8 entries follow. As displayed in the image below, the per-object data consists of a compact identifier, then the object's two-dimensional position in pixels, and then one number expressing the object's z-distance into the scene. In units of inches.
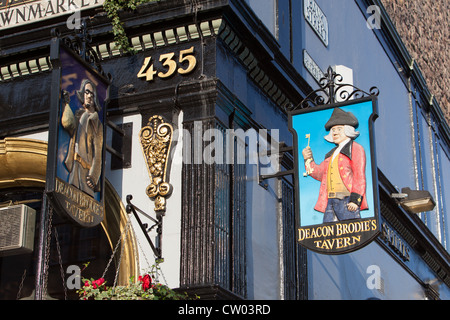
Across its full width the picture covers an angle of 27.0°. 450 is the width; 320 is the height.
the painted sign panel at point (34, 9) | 544.7
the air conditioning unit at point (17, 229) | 492.7
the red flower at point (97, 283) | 419.1
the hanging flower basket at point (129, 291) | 412.8
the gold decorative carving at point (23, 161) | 521.0
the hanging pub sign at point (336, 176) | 473.4
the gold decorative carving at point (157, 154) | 485.7
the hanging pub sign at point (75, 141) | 426.6
